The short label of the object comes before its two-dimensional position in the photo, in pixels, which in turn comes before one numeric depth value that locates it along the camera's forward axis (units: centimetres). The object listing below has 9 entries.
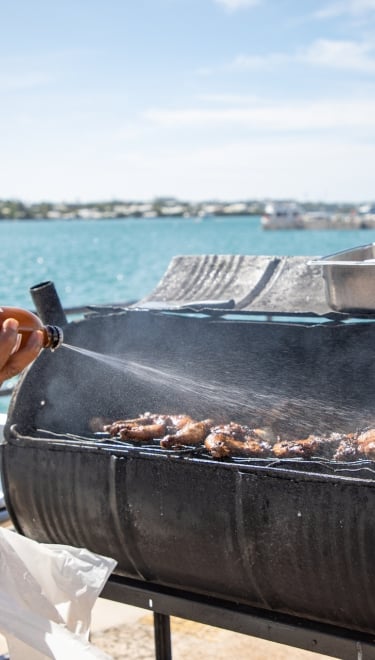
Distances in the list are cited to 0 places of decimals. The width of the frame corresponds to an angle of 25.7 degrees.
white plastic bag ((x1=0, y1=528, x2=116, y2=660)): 251
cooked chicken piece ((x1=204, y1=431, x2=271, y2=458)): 272
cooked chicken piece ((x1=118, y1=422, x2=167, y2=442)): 302
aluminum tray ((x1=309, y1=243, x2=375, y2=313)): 320
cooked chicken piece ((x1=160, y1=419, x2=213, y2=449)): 286
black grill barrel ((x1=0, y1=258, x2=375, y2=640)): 242
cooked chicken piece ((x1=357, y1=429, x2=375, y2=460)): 277
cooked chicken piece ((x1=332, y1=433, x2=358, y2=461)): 281
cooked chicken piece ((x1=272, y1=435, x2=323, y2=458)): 280
